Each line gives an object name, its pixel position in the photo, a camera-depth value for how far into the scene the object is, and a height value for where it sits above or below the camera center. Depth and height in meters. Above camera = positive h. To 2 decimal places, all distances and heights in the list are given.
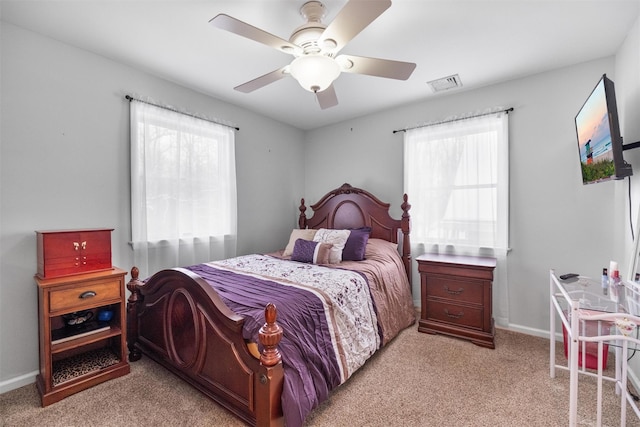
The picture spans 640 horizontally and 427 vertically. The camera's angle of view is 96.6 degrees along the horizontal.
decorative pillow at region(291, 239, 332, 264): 2.92 -0.41
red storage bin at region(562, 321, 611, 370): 2.17 -1.11
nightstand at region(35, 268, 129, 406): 1.89 -0.87
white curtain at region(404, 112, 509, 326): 2.93 +0.25
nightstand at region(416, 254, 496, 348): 2.59 -0.83
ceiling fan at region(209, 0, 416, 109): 1.40 +0.97
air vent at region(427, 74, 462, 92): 2.87 +1.34
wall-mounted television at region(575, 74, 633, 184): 1.69 +0.48
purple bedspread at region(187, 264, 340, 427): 1.49 -0.73
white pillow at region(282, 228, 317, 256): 3.37 -0.29
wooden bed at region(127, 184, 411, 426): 1.44 -0.83
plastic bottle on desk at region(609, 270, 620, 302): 1.60 -0.46
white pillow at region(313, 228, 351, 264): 2.96 -0.30
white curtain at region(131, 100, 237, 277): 2.64 +0.25
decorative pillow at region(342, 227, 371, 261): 3.00 -0.38
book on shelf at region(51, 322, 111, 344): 2.05 -0.87
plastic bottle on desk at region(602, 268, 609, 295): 1.70 -0.46
